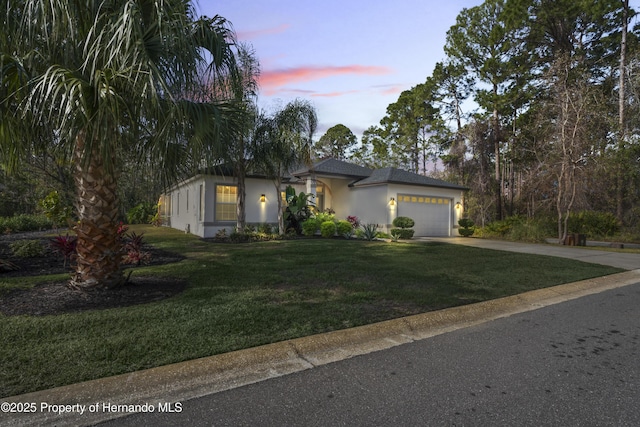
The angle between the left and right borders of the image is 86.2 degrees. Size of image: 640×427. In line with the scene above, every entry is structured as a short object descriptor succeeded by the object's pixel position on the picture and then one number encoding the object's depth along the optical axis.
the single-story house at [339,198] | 15.79
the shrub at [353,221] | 17.95
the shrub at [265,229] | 15.20
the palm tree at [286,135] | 13.29
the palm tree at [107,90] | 4.02
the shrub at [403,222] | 16.71
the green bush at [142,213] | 27.26
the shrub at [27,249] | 8.45
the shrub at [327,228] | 15.53
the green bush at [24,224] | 17.79
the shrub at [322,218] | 16.20
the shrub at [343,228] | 15.90
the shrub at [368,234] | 15.52
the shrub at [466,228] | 19.67
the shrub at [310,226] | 15.72
